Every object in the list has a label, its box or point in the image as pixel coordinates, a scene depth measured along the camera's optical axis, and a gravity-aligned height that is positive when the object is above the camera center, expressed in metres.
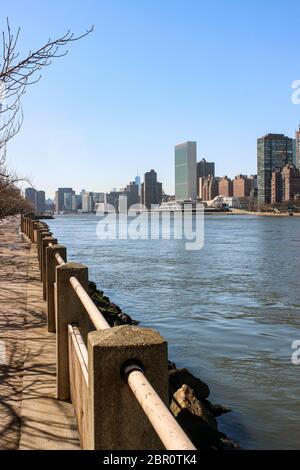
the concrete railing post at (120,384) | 2.53 -0.83
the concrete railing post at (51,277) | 7.61 -0.98
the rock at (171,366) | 9.86 -2.93
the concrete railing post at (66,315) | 5.34 -1.03
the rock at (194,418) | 6.83 -2.81
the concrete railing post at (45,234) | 13.53 -0.58
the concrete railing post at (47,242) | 10.50 -0.59
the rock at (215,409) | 9.06 -3.40
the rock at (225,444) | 7.05 -3.16
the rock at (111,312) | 13.12 -2.65
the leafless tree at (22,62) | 6.27 +1.79
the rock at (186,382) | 8.87 -2.86
